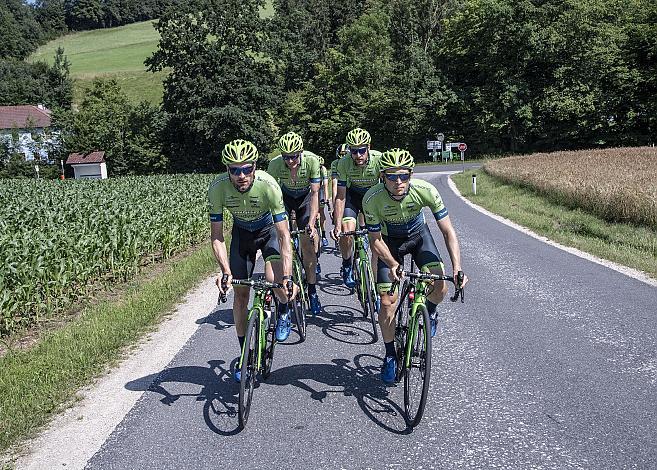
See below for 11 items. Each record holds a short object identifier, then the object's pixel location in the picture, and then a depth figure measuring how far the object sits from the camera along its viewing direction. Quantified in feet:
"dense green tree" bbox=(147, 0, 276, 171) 176.24
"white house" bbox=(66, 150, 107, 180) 201.87
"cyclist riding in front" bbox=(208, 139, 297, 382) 16.94
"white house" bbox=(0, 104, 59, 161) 215.72
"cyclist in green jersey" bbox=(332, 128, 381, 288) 26.48
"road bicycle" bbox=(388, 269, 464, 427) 15.12
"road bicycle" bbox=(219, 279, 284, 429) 15.28
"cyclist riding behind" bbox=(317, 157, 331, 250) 31.86
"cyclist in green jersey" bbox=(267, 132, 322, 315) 25.00
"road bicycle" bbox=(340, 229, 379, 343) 23.15
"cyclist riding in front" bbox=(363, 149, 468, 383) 16.67
